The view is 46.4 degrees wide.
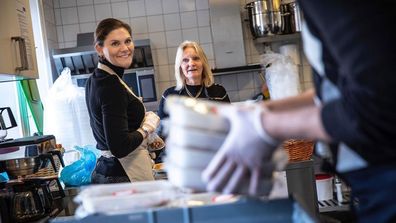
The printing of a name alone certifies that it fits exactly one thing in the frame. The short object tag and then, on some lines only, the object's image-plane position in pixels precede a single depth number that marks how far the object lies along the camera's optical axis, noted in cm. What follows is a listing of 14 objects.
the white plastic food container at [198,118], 76
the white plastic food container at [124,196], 90
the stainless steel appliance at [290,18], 363
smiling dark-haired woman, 191
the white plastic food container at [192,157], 78
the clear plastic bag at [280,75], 334
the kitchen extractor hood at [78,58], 356
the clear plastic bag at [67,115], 308
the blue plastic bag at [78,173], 241
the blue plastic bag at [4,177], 204
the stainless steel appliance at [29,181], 174
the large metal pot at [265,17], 354
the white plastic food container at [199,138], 76
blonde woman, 281
